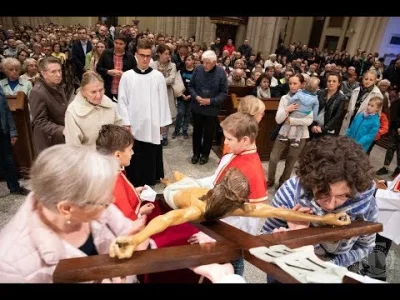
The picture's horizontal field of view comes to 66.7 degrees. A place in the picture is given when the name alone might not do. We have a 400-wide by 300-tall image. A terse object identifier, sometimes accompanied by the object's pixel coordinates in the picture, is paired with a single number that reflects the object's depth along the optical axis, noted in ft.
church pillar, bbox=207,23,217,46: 50.26
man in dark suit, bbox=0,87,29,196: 10.73
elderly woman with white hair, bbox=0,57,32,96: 13.56
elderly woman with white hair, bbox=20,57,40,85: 16.47
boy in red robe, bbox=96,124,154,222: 5.28
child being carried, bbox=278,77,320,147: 13.03
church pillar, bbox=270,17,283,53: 45.62
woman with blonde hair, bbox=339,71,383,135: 15.51
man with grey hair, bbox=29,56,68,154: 9.93
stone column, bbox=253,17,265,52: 45.25
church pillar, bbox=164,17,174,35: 60.62
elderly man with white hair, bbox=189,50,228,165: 14.82
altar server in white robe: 11.54
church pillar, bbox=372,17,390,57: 46.80
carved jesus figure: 2.73
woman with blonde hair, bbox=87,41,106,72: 20.47
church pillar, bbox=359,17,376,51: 48.11
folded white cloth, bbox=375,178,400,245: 8.51
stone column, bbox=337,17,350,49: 53.47
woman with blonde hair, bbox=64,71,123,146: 8.90
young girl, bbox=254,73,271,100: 18.33
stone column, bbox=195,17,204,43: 51.90
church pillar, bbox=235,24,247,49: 48.52
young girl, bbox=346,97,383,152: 13.35
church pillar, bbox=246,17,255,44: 46.16
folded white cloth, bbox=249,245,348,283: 2.26
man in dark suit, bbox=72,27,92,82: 23.61
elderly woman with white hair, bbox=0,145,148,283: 2.99
